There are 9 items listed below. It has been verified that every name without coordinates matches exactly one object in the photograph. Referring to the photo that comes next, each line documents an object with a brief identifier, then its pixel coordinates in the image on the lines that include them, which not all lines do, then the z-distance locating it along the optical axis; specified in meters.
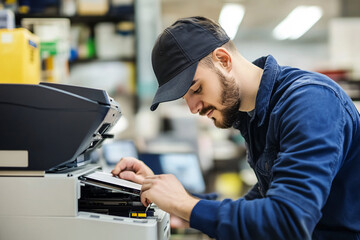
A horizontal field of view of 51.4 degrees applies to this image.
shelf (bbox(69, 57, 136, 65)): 3.89
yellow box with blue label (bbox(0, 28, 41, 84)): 1.48
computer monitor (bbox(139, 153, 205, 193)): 2.48
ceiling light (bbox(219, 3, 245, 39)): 6.63
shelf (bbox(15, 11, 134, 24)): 3.79
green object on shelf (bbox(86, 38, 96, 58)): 3.91
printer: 1.01
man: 0.84
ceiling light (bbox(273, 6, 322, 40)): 7.06
